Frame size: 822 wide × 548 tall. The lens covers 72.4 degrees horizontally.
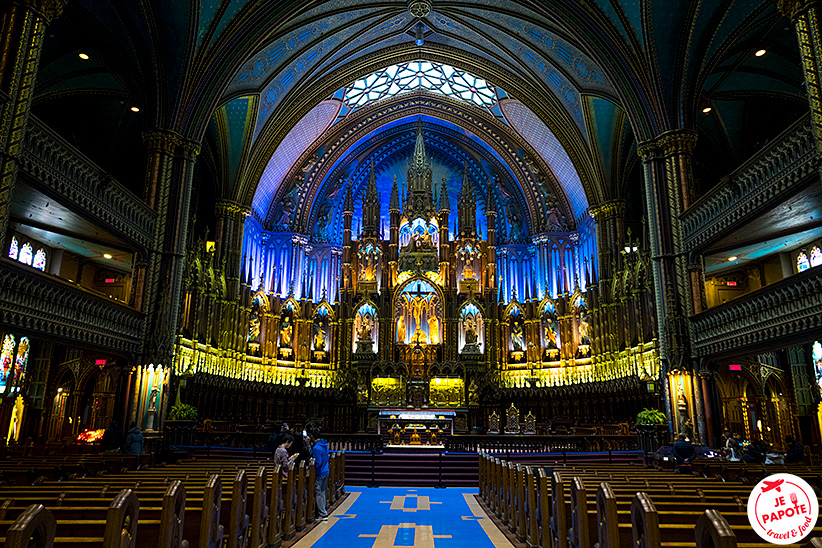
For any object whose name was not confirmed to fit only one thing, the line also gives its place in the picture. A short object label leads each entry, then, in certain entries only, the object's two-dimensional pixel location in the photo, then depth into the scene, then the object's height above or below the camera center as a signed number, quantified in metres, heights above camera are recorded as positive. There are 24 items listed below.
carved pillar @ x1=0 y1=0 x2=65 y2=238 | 11.70 +7.05
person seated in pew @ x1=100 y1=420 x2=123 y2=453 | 14.23 -0.90
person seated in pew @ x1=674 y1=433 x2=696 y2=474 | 11.98 -0.81
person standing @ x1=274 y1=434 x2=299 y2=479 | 9.96 -0.88
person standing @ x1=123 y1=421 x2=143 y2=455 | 14.34 -0.92
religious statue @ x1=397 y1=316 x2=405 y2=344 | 30.35 +4.23
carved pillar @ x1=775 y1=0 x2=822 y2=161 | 11.90 +7.99
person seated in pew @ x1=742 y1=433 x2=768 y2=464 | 13.30 -0.90
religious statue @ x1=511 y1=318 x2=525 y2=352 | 30.17 +3.93
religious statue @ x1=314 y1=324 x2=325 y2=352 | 30.11 +3.58
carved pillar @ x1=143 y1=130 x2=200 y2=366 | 18.50 +6.02
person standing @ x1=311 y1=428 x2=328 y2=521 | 10.30 -1.12
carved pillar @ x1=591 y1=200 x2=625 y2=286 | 26.08 +8.14
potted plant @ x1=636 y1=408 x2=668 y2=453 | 18.08 -0.54
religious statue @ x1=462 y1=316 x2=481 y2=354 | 29.59 +3.51
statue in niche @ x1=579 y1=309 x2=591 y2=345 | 27.39 +4.00
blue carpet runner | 8.16 -1.91
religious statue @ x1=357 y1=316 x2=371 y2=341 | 29.91 +4.08
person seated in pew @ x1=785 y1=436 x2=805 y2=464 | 14.12 -0.90
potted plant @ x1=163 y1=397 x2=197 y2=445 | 18.39 -0.80
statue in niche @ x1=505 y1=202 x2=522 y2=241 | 33.31 +11.00
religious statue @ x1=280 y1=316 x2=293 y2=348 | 29.30 +3.77
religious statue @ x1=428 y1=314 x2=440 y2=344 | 30.53 +4.28
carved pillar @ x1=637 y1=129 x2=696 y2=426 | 18.20 +6.15
